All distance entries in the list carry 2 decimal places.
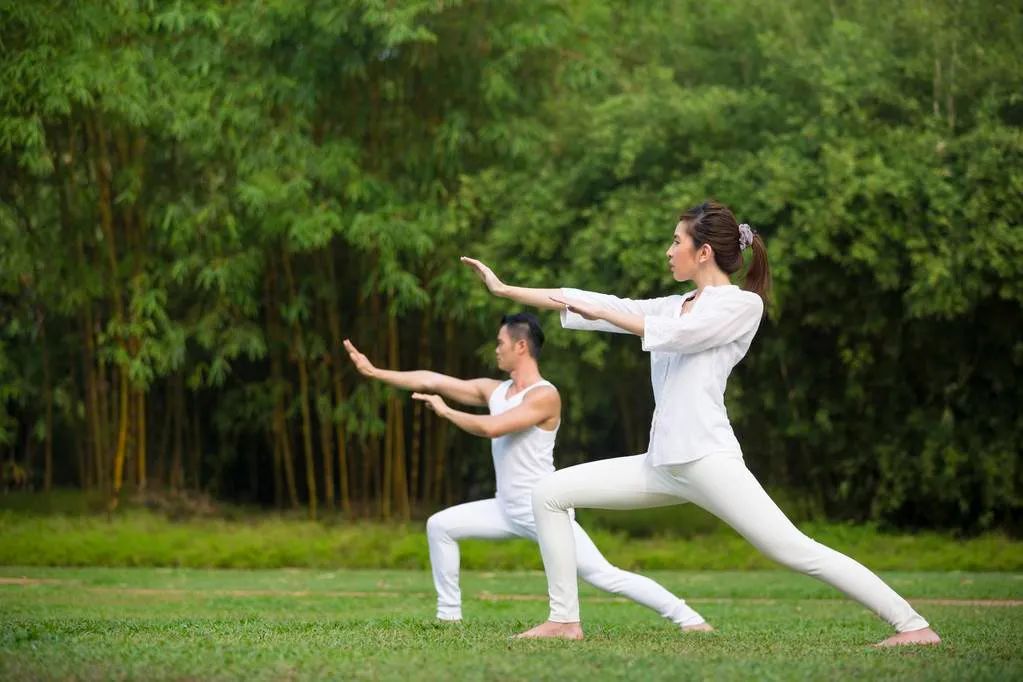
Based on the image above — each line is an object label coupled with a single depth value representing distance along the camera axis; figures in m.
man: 7.38
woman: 5.65
